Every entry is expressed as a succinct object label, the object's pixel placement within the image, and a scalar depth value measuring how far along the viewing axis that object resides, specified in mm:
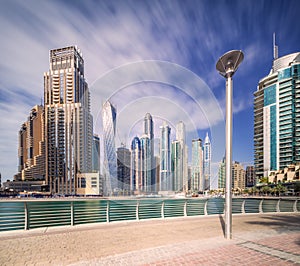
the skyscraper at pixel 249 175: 164588
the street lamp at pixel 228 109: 7027
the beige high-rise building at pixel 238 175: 156875
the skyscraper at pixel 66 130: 105875
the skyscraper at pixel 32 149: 125125
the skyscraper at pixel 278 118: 83500
